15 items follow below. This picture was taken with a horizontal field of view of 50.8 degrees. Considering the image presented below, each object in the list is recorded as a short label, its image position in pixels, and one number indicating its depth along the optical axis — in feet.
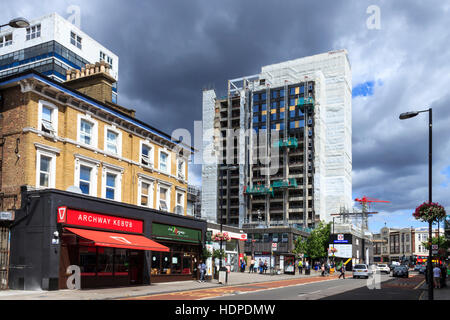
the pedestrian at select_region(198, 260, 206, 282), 116.98
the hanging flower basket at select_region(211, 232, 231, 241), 124.28
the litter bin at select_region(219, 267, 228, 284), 113.09
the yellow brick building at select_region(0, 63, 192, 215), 82.47
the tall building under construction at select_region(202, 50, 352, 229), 340.18
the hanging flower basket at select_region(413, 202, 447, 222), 76.13
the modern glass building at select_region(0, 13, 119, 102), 245.86
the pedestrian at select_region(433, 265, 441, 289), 109.09
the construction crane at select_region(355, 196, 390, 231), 406.07
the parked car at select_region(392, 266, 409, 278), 178.60
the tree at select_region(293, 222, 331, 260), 250.98
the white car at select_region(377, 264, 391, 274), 228.08
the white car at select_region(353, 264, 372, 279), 171.32
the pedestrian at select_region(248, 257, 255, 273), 194.78
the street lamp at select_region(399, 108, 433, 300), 67.31
